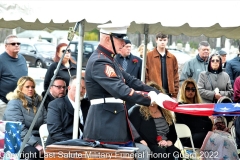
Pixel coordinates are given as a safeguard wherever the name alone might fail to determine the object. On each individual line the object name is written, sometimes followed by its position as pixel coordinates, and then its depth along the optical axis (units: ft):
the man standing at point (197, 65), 33.09
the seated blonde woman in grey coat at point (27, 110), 24.30
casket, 16.75
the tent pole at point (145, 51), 29.94
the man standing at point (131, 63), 30.66
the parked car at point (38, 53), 96.66
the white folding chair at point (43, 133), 23.30
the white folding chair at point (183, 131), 24.95
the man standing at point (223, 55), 45.27
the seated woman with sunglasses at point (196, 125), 25.70
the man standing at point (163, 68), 29.73
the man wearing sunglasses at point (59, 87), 25.84
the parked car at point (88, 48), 96.83
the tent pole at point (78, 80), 22.26
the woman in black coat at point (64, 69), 29.24
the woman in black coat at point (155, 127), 23.80
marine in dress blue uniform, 17.72
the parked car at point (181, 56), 83.35
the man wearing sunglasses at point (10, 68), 29.53
